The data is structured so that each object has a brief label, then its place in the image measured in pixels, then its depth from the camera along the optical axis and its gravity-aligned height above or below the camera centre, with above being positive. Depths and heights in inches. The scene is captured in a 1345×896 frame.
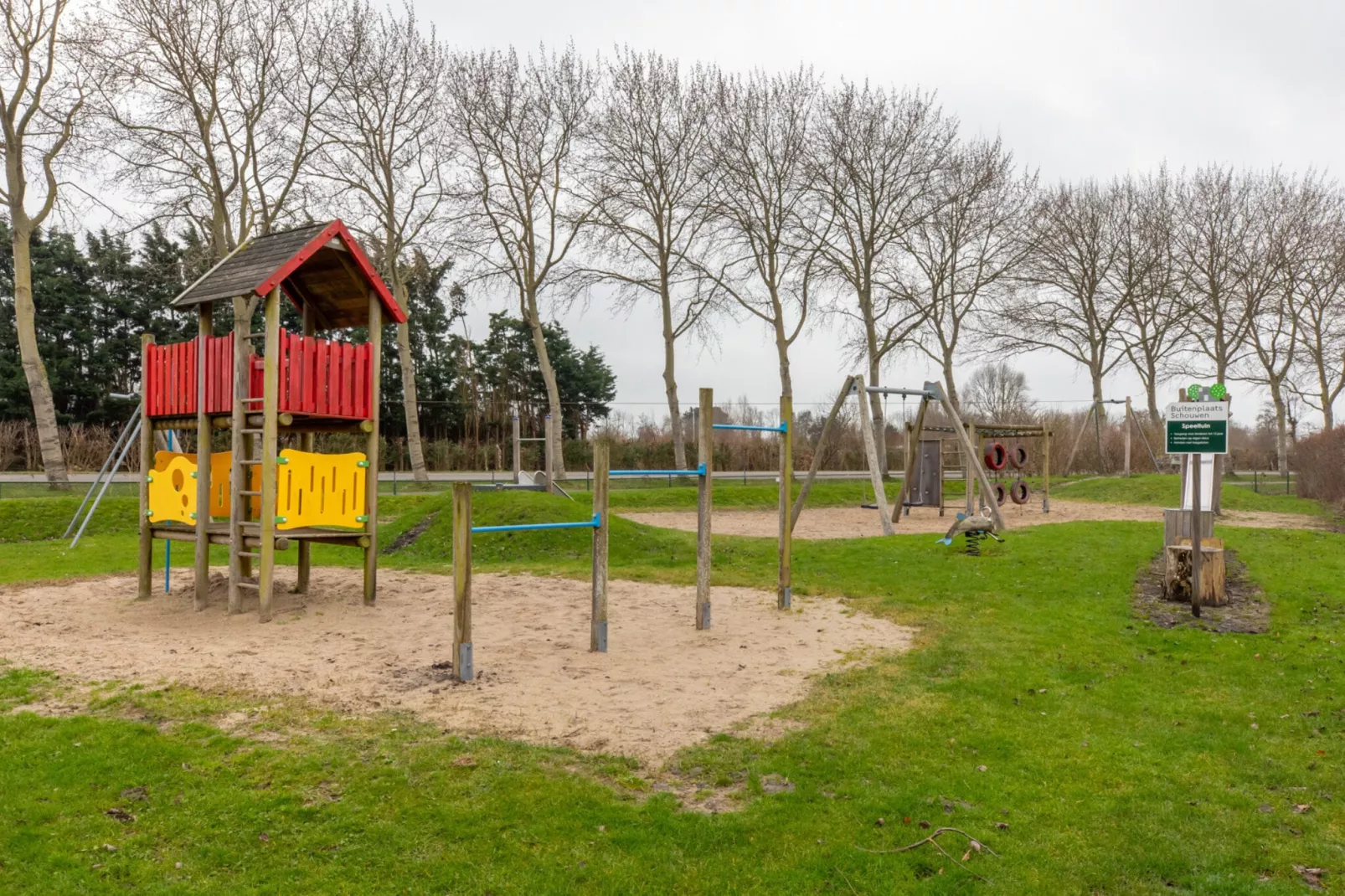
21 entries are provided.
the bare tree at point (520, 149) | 1018.7 +361.5
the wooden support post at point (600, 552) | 277.9 -26.7
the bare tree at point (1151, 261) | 1288.1 +290.1
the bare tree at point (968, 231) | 1118.4 +295.8
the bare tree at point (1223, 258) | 1225.4 +279.4
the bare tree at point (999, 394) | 1774.1 +172.5
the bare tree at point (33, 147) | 765.3 +283.5
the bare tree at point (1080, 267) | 1331.2 +290.4
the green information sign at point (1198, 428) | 364.5 +14.7
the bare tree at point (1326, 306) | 1214.3 +222.0
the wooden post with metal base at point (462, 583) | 241.9 -31.5
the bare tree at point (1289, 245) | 1204.5 +288.0
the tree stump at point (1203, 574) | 368.5 -44.6
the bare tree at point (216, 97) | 847.1 +359.7
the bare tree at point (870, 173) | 1075.9 +347.7
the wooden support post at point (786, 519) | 368.8 -21.7
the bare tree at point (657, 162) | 1057.5 +353.9
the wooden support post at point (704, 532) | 329.1 -23.7
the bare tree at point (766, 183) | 1071.0 +336.4
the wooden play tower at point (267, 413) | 349.4 +22.1
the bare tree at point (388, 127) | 944.9 +364.9
